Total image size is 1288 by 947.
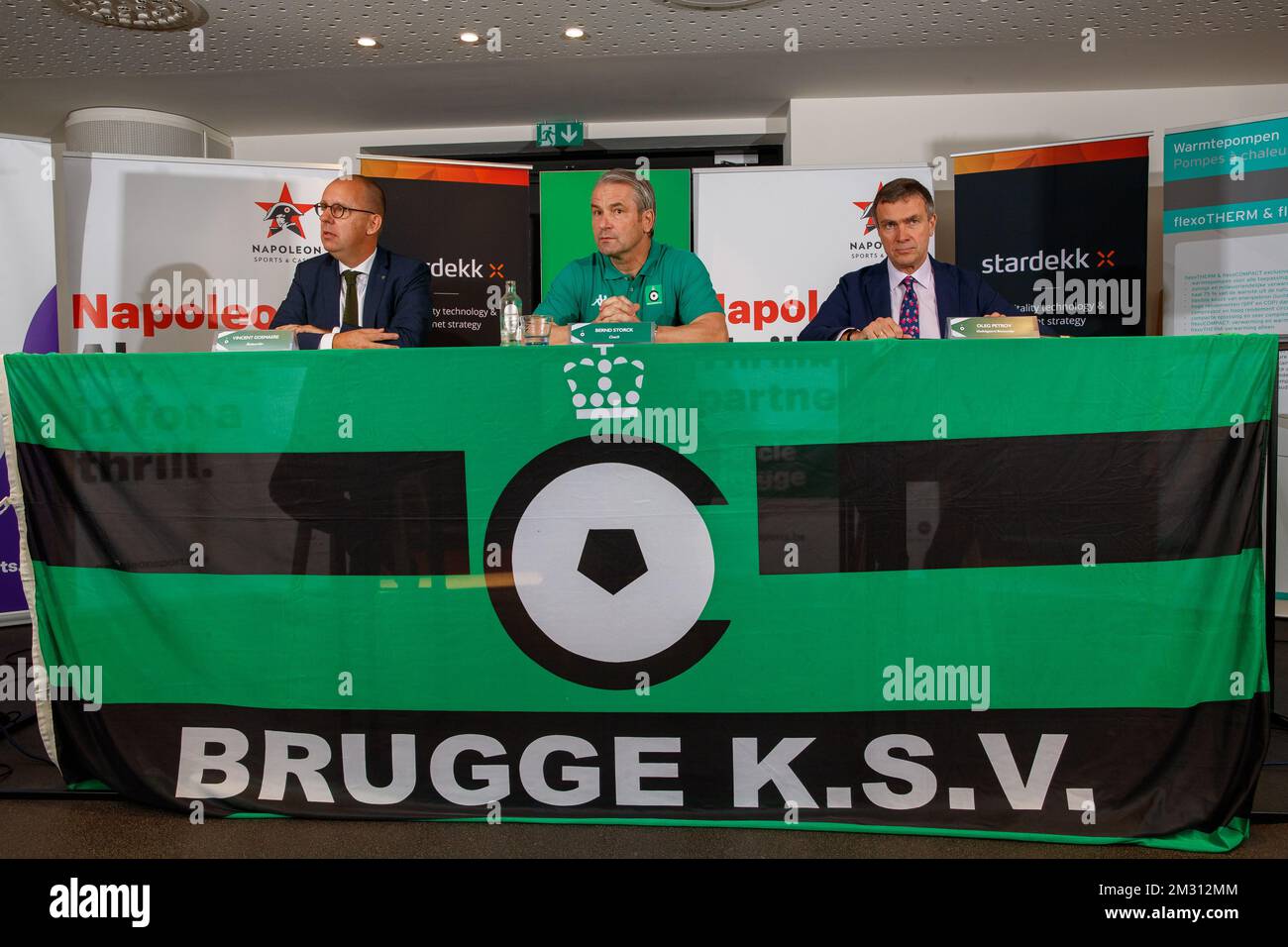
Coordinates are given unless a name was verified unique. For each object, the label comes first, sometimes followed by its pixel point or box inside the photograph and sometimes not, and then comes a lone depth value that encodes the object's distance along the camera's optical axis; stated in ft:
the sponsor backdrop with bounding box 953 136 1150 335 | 14.34
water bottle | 7.34
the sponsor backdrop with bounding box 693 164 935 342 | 15.15
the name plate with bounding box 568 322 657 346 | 6.39
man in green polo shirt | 9.27
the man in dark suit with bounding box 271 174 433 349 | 10.30
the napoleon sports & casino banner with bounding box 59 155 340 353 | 13.48
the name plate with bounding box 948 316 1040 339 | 6.36
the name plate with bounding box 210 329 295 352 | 6.68
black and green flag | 6.02
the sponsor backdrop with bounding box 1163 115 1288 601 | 13.20
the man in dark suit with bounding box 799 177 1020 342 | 9.75
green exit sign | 18.95
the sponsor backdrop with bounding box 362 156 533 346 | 15.12
